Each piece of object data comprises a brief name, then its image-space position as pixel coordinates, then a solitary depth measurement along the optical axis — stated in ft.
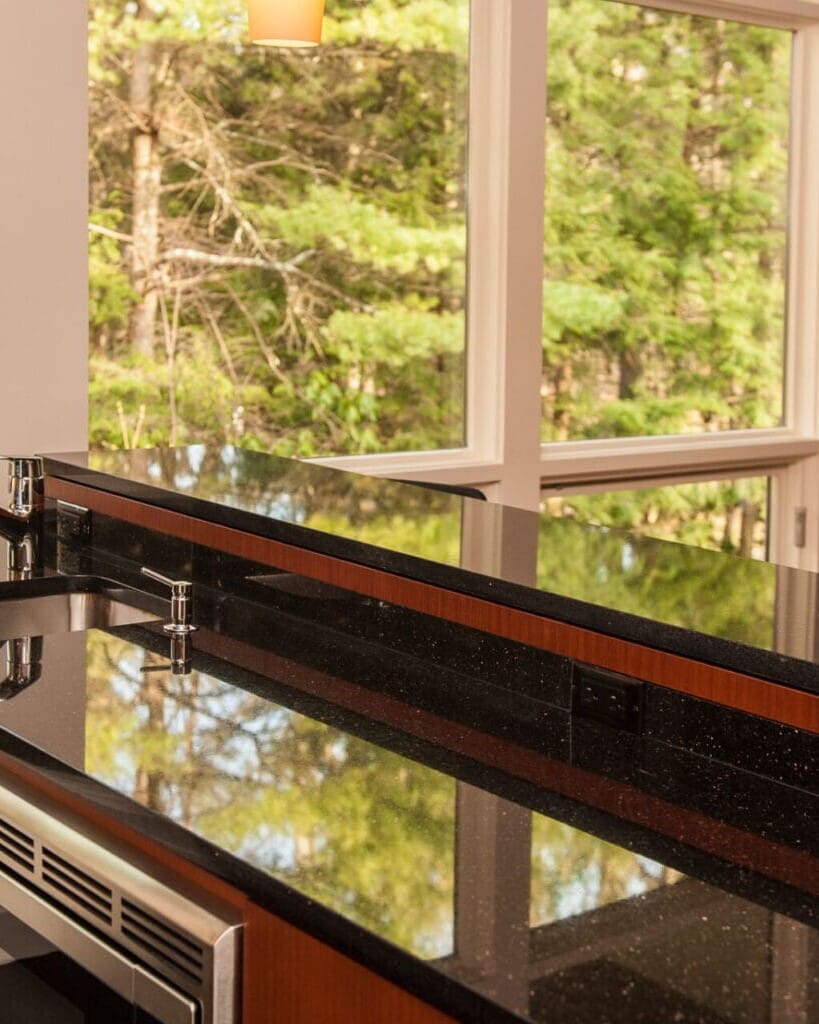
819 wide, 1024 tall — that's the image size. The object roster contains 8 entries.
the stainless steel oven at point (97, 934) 4.54
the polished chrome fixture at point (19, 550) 8.68
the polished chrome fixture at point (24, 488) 9.62
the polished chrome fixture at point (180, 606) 7.33
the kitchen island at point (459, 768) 3.85
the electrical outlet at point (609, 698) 5.66
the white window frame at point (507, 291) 15.26
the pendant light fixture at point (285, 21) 8.93
